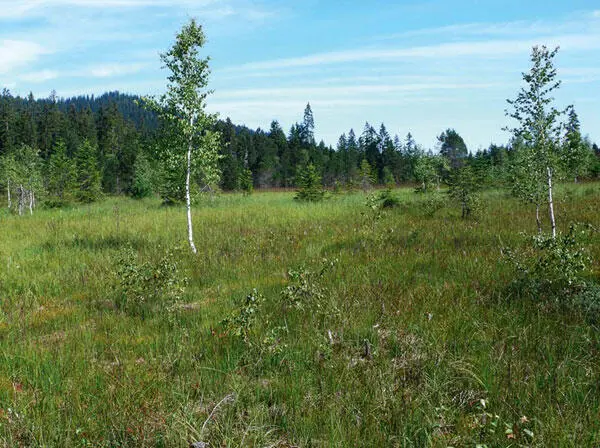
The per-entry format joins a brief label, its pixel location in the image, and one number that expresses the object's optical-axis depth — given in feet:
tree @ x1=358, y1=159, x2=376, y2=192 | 214.48
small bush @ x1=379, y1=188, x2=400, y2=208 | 69.62
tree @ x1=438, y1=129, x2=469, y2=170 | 290.35
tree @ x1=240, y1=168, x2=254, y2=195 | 179.27
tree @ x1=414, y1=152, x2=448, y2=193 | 132.59
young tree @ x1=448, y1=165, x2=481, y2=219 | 48.98
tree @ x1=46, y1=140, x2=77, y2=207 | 154.84
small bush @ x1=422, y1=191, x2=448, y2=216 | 53.36
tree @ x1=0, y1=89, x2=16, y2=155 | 248.52
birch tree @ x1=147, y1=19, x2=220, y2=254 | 35.70
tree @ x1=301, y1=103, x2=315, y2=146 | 353.72
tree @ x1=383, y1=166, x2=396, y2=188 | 244.79
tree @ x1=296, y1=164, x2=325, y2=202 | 118.21
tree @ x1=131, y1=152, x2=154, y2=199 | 127.85
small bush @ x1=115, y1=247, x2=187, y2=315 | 20.94
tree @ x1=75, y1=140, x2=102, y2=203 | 151.46
